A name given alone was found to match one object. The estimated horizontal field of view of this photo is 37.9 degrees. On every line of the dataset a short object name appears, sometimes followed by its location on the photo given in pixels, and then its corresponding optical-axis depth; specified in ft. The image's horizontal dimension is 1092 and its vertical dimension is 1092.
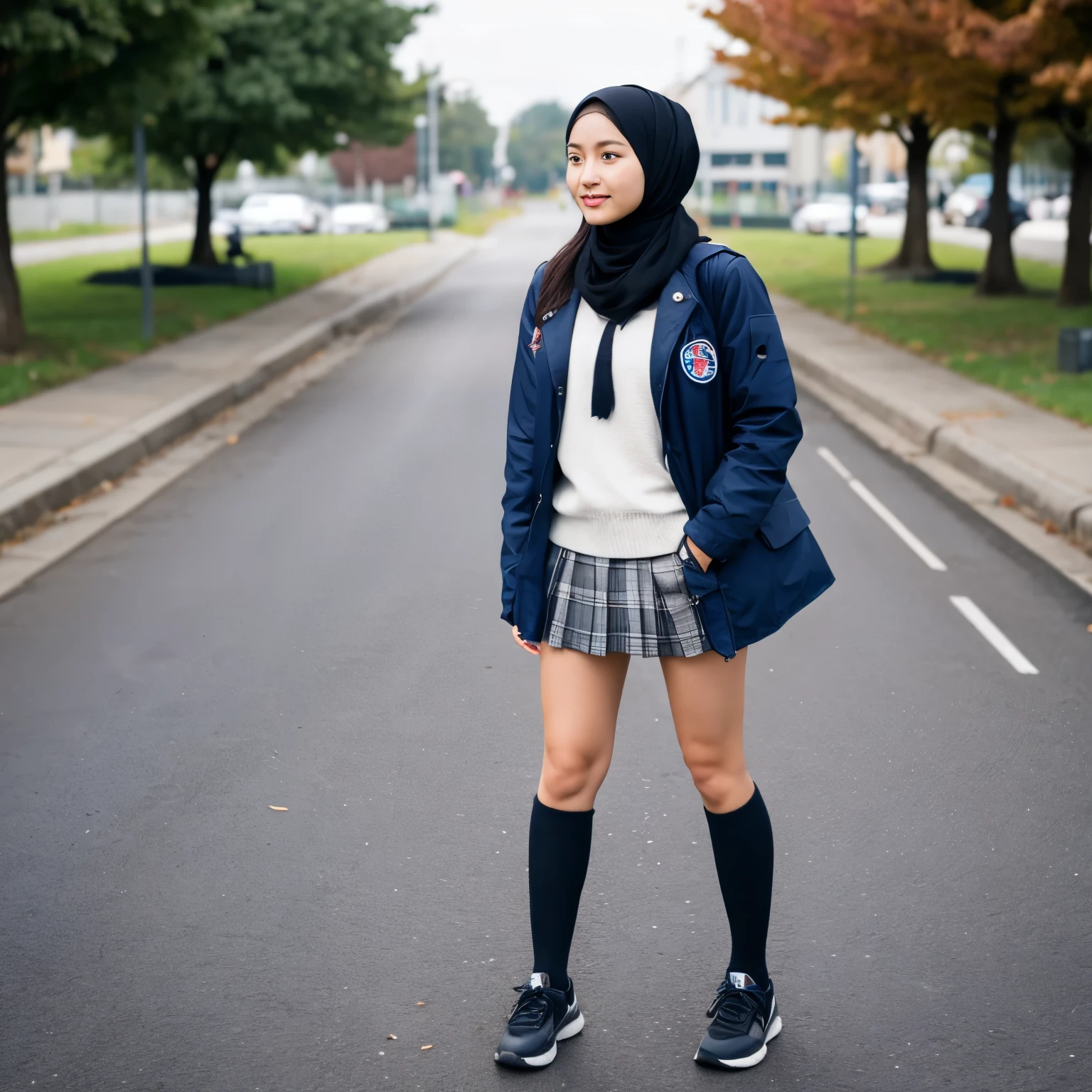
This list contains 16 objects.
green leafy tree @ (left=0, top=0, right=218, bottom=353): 48.57
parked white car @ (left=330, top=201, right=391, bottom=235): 192.65
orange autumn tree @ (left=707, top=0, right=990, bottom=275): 62.90
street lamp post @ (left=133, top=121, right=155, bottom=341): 57.93
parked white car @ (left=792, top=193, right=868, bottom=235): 182.50
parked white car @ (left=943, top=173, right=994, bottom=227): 197.62
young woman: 10.38
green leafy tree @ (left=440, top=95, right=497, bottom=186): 440.45
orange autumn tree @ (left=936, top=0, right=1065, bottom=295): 56.70
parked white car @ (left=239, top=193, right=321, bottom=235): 181.88
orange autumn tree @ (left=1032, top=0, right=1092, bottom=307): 73.15
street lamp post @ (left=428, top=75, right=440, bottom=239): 160.25
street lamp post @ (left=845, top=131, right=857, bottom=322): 72.28
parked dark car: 179.11
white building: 349.20
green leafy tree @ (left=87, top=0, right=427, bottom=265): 82.84
